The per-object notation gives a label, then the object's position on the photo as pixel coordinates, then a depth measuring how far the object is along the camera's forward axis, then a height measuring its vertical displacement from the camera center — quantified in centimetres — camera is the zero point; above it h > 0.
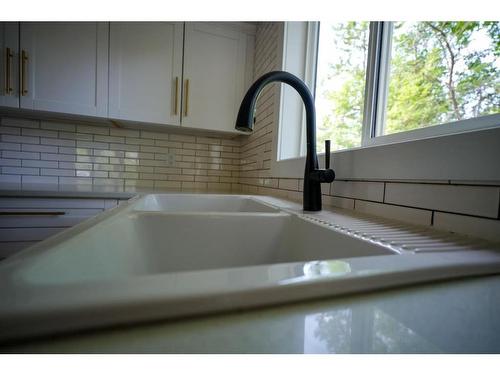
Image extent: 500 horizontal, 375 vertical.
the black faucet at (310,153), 72 +8
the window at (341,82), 103 +47
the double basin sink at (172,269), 16 -10
